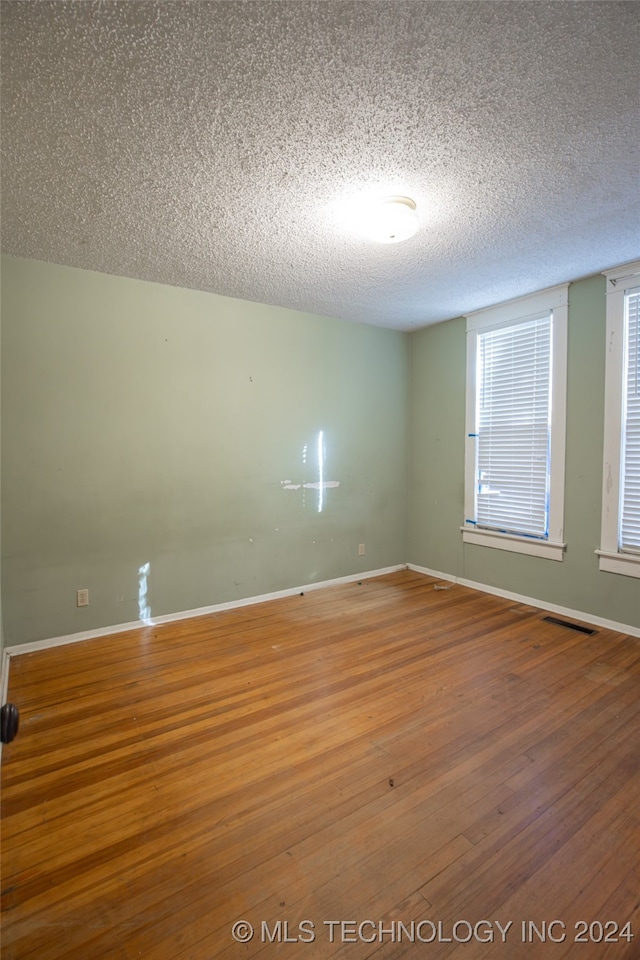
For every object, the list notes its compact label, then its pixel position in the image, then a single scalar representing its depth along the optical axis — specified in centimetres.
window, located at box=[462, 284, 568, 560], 343
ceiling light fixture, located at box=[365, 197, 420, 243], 215
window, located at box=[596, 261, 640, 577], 297
